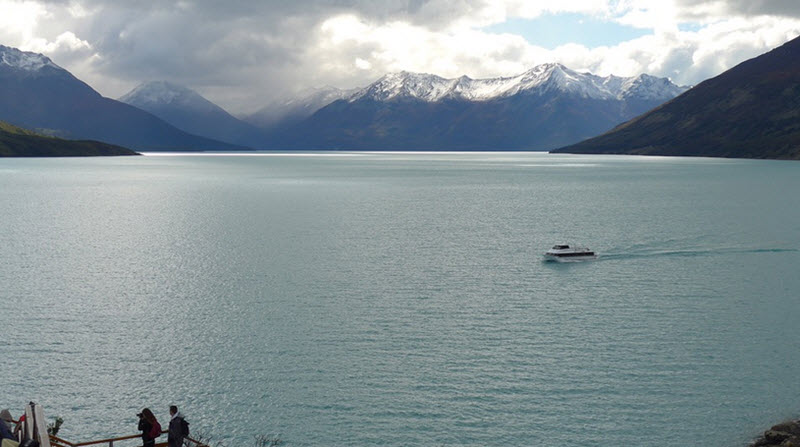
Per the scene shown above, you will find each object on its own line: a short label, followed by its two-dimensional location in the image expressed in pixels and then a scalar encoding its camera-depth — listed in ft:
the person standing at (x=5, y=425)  113.02
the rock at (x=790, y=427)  141.18
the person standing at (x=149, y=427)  119.44
